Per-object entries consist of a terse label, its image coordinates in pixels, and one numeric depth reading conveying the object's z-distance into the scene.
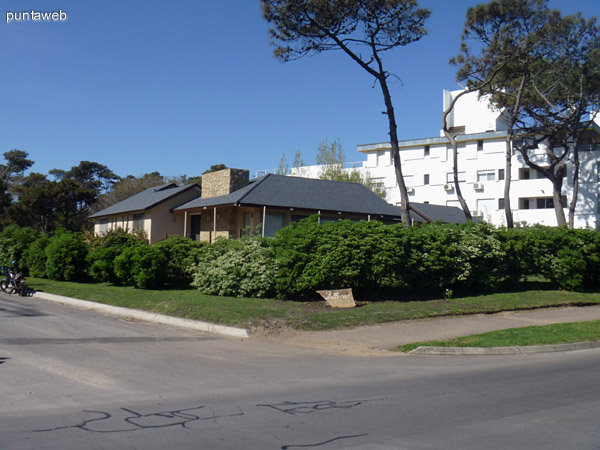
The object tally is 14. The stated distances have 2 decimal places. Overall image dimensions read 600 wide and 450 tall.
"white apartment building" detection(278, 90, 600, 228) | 45.47
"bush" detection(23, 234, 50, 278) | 26.47
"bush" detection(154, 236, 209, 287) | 20.88
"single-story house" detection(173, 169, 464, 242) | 29.62
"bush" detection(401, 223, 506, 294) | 17.17
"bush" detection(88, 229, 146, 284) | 22.38
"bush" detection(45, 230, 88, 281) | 24.58
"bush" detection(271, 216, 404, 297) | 16.08
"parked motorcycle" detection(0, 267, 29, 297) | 20.62
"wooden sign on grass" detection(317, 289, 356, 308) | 15.77
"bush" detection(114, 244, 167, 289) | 20.14
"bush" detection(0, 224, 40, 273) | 28.50
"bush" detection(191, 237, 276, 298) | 17.42
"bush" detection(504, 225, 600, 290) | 19.22
